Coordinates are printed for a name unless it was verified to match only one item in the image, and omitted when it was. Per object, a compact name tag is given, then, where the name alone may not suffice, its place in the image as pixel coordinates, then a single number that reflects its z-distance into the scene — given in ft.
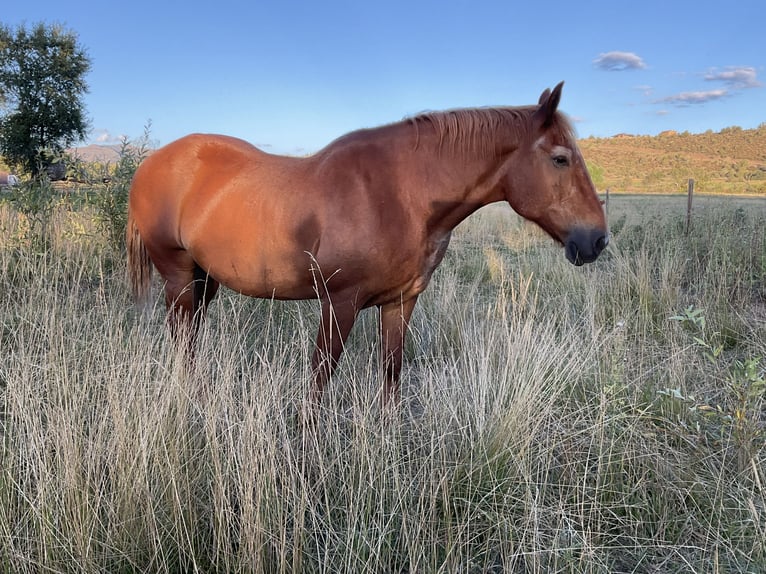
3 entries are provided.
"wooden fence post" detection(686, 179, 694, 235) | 25.42
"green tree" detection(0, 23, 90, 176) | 59.57
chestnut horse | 7.36
